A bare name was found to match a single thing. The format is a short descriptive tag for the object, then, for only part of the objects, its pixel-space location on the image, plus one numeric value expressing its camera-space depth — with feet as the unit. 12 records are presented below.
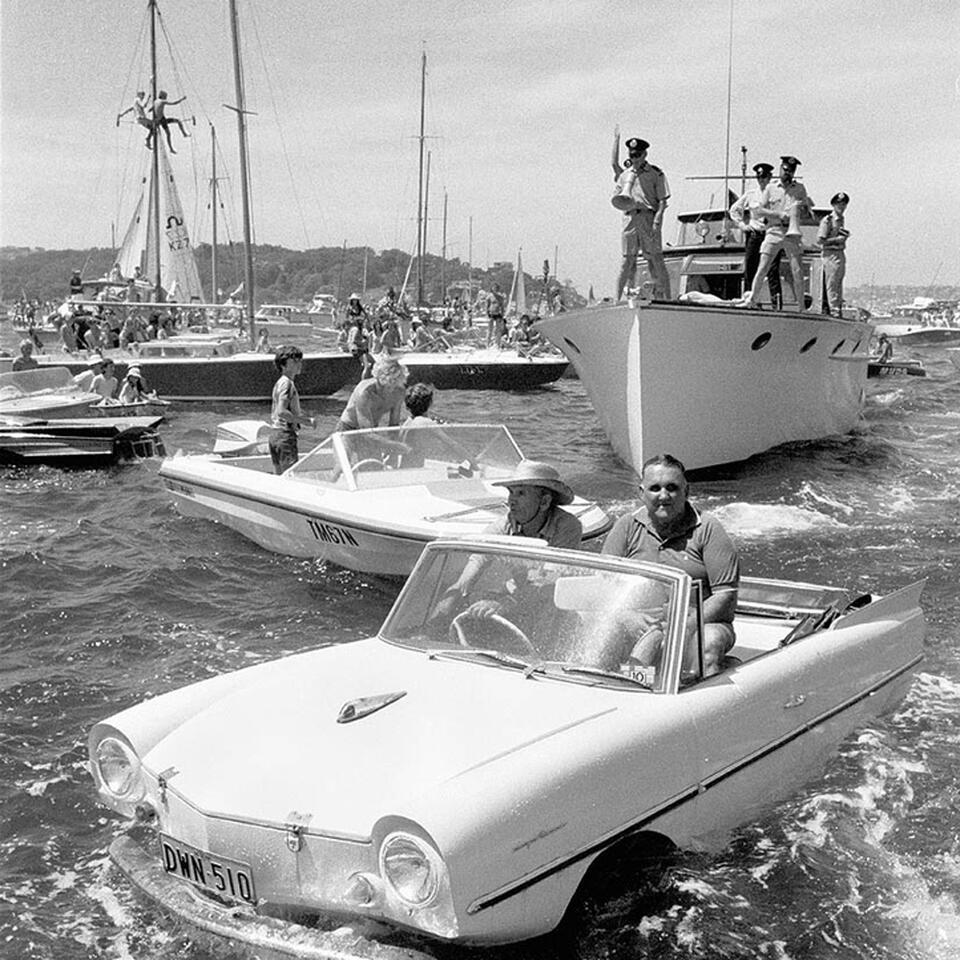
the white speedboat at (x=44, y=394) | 61.72
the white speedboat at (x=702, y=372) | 52.75
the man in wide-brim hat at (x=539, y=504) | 20.18
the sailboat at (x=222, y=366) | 92.48
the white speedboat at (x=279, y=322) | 197.06
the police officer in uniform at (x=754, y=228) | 55.98
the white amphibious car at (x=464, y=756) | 12.00
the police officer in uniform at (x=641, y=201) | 48.29
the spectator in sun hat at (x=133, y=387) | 68.28
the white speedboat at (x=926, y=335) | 220.84
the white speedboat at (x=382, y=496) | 31.37
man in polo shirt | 17.92
